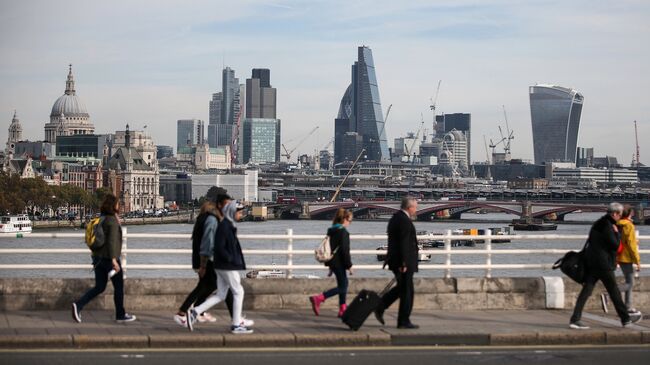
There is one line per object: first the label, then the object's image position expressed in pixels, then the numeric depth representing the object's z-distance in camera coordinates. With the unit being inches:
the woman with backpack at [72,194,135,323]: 632.4
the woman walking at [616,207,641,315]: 677.9
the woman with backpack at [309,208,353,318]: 657.0
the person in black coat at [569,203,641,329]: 645.3
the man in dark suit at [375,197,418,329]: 629.9
